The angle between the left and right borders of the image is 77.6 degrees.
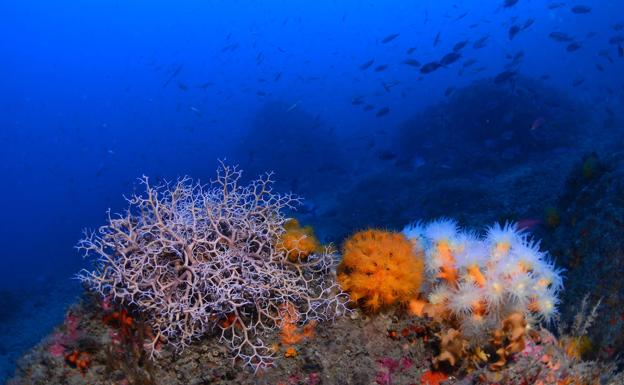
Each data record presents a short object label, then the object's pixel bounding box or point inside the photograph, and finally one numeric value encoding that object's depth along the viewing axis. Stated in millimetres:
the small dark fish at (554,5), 16094
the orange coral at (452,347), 2664
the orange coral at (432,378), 2725
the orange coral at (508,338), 2625
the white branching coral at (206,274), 2730
